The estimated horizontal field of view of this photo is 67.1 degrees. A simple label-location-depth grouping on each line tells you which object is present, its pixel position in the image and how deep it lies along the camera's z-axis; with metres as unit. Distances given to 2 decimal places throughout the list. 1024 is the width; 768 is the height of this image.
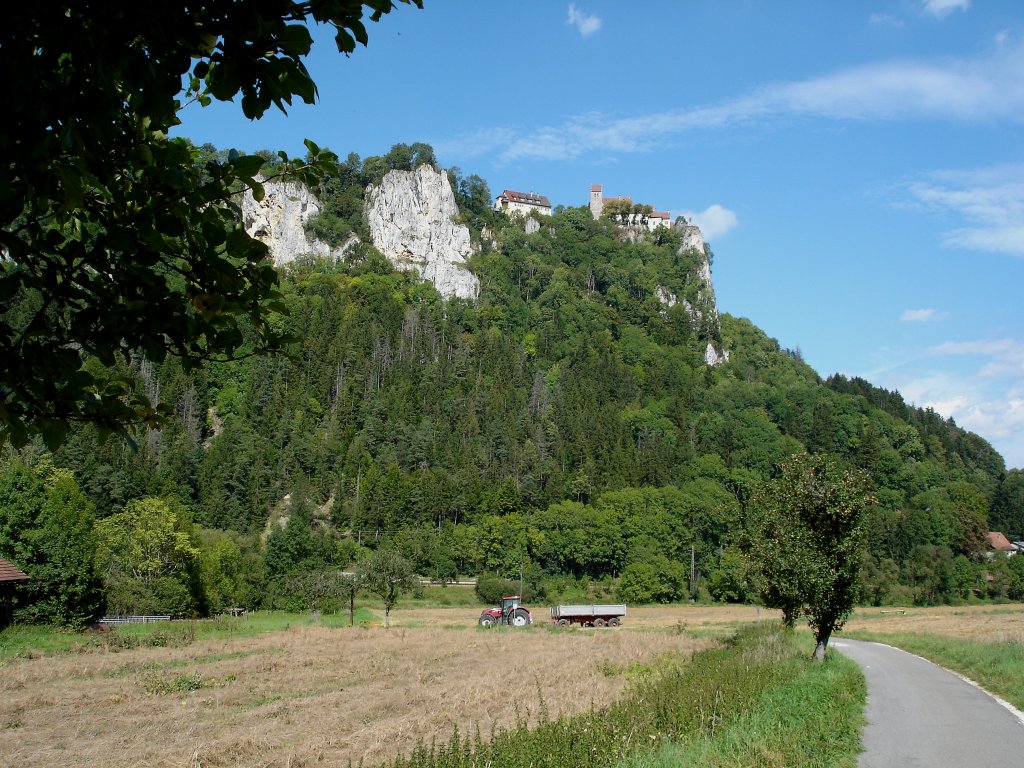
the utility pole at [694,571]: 90.11
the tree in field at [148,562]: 48.69
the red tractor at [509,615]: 51.66
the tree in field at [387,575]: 51.78
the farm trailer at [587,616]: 53.72
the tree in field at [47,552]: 38.44
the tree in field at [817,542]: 22.64
